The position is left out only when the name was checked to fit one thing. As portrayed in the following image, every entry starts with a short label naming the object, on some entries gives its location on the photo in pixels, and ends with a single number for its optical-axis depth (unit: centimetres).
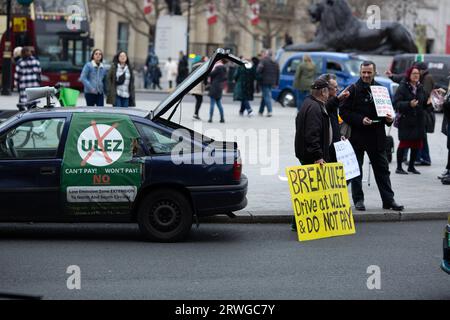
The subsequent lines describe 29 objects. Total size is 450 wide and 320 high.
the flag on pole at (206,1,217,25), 5599
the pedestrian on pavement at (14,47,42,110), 2155
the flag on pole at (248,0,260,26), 6091
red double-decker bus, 3891
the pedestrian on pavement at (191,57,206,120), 2383
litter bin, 1630
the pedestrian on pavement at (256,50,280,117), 2661
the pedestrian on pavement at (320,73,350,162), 1197
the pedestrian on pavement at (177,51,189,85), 4212
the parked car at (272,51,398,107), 3130
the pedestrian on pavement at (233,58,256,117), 2584
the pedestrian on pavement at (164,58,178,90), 4841
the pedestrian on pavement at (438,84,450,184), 1517
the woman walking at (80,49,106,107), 1817
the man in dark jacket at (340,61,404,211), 1241
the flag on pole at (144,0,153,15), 5306
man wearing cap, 1116
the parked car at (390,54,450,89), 3340
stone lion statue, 4034
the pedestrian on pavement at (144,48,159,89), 4681
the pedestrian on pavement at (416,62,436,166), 1634
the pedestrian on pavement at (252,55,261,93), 3302
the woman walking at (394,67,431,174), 1530
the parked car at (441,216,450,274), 787
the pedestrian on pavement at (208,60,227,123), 2403
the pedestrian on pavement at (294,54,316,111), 2631
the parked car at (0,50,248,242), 1023
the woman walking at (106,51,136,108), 1805
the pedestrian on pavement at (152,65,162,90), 4781
